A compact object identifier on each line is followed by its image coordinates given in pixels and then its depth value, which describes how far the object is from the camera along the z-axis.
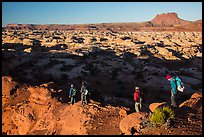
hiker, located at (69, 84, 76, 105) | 9.86
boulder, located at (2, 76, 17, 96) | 13.20
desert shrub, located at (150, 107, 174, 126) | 6.53
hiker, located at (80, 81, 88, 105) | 9.22
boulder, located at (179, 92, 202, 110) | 8.43
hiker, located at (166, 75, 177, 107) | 7.62
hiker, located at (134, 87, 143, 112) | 7.98
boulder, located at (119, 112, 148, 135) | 6.86
